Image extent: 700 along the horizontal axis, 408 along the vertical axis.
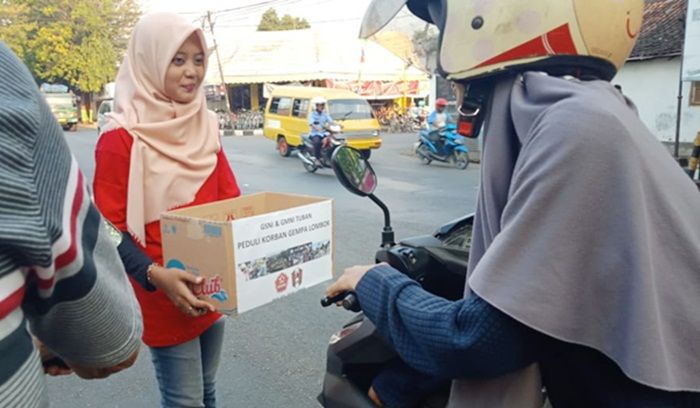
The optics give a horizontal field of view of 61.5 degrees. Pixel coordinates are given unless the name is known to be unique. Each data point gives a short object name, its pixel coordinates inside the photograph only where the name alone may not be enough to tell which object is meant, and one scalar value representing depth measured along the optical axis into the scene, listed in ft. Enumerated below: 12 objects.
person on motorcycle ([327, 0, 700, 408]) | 3.17
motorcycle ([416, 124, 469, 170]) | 41.04
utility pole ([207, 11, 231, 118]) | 91.63
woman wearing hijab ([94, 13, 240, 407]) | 6.16
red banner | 93.30
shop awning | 93.30
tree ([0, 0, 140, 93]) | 99.19
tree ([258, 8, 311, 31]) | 163.32
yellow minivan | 51.93
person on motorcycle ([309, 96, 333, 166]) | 44.20
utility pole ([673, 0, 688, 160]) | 35.70
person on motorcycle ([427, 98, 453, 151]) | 42.34
